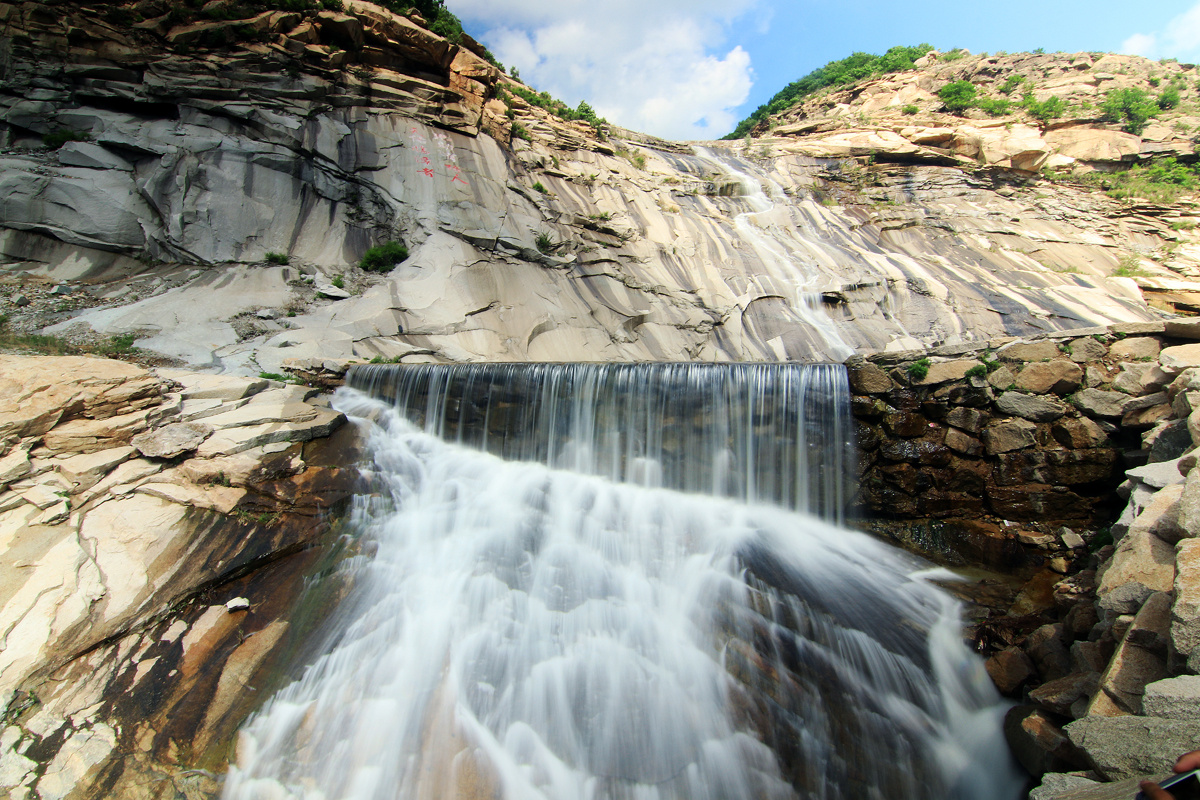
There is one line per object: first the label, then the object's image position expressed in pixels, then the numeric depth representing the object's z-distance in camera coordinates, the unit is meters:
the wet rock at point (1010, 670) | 3.61
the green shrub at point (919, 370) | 5.89
